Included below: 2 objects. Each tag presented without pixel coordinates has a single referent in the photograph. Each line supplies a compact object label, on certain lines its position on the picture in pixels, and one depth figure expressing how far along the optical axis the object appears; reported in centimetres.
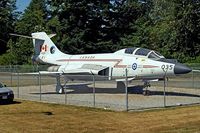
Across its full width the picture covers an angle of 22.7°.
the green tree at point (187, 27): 6384
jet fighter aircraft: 3029
